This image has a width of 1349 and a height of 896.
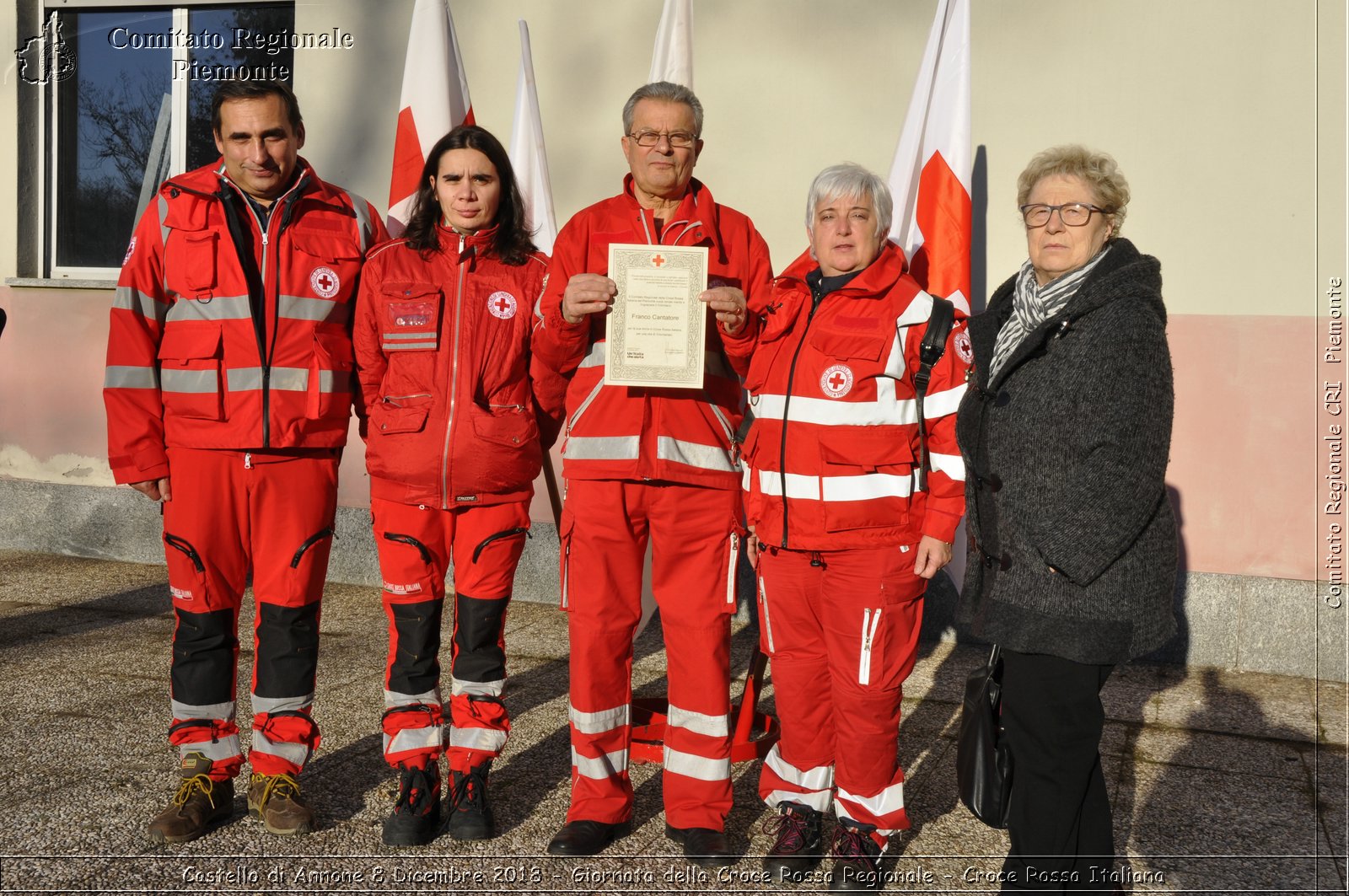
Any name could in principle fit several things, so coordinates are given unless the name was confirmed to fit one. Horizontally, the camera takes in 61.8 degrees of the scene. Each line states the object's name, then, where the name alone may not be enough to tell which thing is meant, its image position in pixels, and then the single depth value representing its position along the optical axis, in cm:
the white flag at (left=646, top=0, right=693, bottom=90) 511
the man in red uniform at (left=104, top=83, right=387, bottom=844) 332
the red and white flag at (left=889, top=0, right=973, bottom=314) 511
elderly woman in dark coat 241
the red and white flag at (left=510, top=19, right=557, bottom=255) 569
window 746
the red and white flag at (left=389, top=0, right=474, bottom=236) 555
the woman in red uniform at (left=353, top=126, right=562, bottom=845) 332
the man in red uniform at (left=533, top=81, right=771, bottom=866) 324
